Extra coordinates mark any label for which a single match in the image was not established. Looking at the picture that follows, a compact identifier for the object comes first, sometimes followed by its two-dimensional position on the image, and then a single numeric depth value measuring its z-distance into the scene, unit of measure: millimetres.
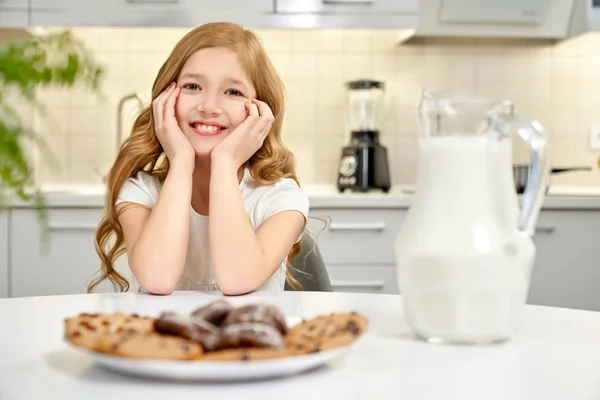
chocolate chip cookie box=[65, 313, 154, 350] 695
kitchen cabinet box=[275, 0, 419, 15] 3023
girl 1365
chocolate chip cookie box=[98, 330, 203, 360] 662
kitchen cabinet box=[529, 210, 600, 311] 2934
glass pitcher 828
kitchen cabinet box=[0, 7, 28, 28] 2980
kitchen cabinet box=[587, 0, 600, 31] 3117
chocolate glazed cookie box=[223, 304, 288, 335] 703
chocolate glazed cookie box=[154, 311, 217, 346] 700
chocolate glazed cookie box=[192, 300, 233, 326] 759
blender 3090
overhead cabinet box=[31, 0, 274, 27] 2982
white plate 658
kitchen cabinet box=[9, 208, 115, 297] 2840
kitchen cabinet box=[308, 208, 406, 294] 2875
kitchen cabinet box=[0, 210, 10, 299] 2850
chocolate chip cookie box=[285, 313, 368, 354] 699
